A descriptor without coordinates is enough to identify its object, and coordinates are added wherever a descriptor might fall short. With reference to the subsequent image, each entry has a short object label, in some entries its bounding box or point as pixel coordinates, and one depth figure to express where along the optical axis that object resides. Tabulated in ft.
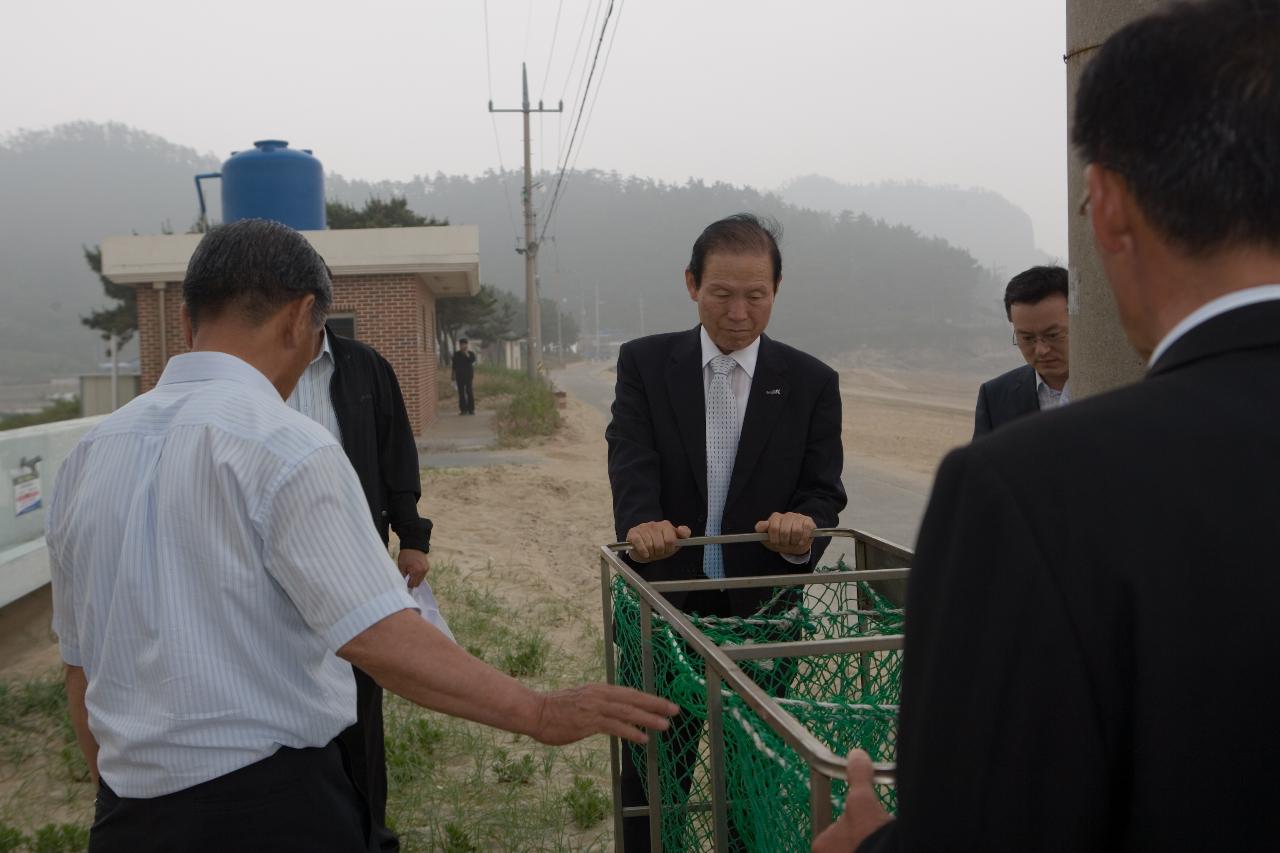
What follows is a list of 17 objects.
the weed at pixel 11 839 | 11.84
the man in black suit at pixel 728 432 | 9.63
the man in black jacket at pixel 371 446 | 10.44
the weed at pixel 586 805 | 12.66
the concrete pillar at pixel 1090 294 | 6.41
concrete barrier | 20.18
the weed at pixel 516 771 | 14.06
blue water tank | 37.78
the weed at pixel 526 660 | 18.56
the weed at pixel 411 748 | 14.08
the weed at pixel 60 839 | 11.94
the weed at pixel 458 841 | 11.75
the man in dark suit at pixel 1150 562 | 2.57
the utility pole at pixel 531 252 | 91.56
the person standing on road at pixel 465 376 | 74.59
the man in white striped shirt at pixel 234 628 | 5.17
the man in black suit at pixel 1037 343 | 10.53
